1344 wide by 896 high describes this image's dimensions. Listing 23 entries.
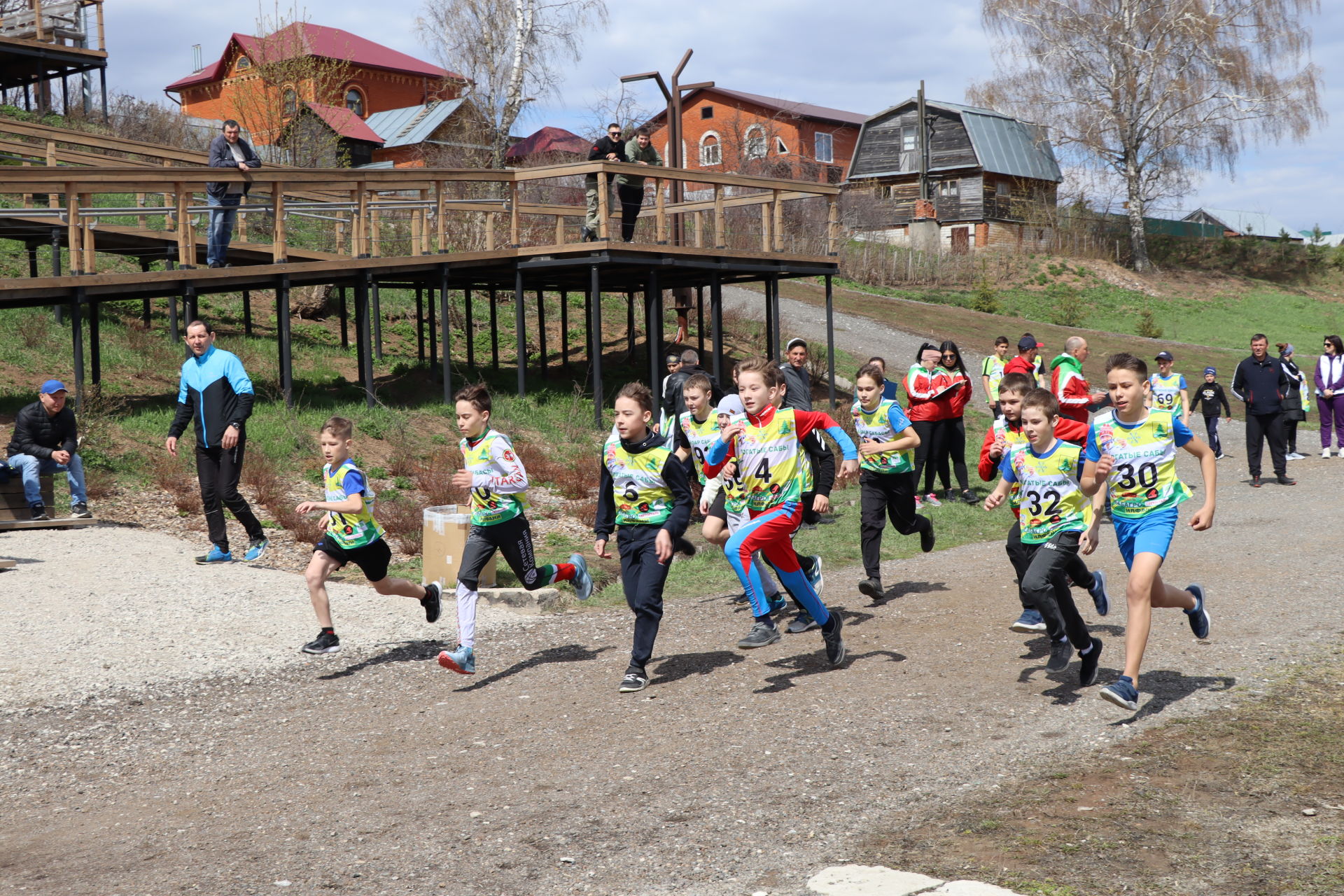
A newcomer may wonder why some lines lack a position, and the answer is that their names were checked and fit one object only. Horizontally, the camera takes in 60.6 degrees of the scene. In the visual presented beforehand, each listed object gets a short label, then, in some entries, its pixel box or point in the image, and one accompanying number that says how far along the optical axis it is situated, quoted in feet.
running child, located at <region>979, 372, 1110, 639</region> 23.03
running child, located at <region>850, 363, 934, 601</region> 29.01
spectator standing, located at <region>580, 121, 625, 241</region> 56.49
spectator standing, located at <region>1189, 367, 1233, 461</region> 59.82
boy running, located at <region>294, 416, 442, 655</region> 24.72
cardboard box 32.27
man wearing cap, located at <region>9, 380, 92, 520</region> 37.04
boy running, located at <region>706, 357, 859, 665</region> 22.74
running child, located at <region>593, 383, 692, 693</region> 22.81
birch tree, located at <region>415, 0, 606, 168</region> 123.03
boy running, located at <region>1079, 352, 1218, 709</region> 19.61
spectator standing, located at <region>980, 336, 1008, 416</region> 46.34
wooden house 172.14
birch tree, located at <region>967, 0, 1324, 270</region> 154.30
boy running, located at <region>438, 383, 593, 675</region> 23.53
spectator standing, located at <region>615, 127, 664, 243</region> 58.49
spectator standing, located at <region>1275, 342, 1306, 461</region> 52.16
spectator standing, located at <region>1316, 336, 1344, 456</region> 55.57
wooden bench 36.78
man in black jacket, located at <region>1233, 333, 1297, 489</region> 51.52
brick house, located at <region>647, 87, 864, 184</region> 191.62
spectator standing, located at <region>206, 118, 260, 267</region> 49.06
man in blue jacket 33.50
